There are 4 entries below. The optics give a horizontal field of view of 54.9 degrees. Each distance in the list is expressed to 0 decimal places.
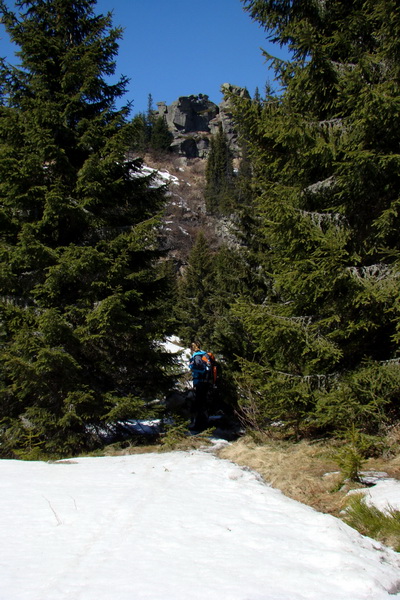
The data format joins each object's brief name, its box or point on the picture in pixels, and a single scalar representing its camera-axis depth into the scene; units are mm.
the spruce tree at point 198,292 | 31986
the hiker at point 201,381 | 9180
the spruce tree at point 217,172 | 77269
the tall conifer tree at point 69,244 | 6891
